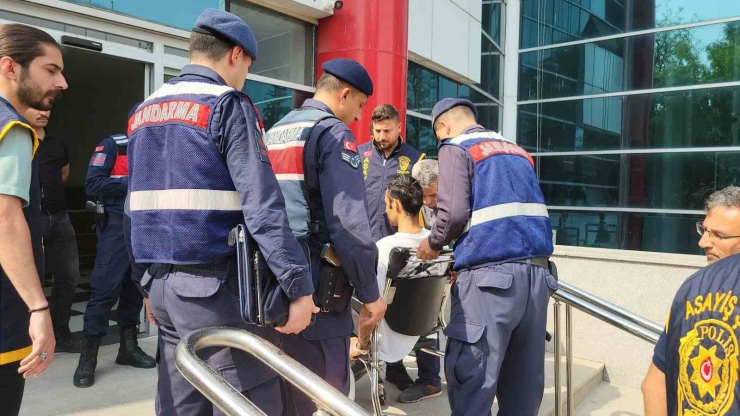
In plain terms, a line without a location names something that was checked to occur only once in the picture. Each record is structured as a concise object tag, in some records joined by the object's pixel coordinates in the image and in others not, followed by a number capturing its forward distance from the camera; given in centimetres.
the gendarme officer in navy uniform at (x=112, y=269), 372
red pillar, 665
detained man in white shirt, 320
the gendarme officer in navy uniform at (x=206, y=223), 181
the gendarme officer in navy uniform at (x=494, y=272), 263
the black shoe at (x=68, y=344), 425
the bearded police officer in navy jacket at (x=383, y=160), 448
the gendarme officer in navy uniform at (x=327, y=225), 226
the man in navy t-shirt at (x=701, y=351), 156
